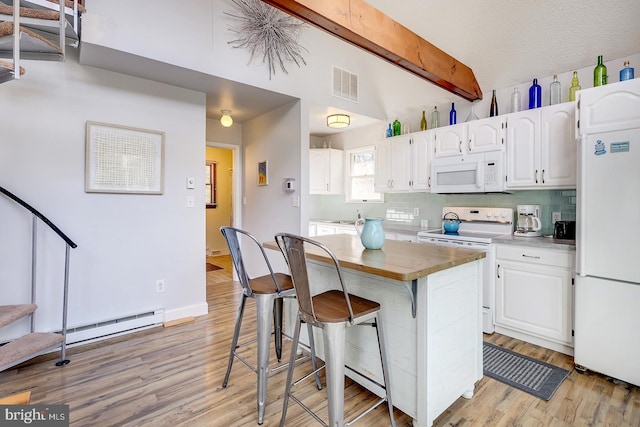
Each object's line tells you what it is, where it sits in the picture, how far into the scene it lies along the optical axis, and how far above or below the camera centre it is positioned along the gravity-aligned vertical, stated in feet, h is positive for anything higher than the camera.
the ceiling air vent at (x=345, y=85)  12.60 +5.45
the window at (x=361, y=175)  15.84 +2.00
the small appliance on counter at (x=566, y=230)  9.21 -0.48
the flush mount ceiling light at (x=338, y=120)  12.90 +3.97
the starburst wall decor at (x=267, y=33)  9.77 +6.11
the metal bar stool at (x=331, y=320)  4.53 -1.69
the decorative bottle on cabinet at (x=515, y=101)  10.39 +3.85
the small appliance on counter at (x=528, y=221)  9.89 -0.24
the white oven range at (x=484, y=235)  9.40 -0.74
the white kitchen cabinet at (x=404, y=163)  12.49 +2.19
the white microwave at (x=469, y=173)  10.27 +1.44
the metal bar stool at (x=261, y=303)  5.72 -1.79
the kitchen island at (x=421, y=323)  5.10 -2.00
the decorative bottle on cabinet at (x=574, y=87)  9.13 +3.81
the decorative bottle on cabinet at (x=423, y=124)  13.12 +3.87
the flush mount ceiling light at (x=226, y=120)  11.94 +3.62
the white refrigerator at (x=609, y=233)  6.56 -0.43
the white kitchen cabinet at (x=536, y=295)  8.05 -2.28
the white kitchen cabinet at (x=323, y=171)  16.40 +2.26
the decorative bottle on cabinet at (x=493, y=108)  10.96 +3.84
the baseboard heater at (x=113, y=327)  8.68 -3.47
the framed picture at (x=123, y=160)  8.83 +1.61
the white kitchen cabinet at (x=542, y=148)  8.79 +2.00
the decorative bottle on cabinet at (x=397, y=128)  13.84 +3.88
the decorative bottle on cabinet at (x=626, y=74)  7.72 +3.58
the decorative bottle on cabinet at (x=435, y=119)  12.69 +3.97
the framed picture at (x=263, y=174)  13.32 +1.71
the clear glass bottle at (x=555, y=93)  9.65 +3.83
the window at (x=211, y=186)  22.72 +1.99
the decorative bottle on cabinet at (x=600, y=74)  8.30 +3.84
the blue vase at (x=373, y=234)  6.44 -0.44
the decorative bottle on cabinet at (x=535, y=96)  9.89 +3.84
